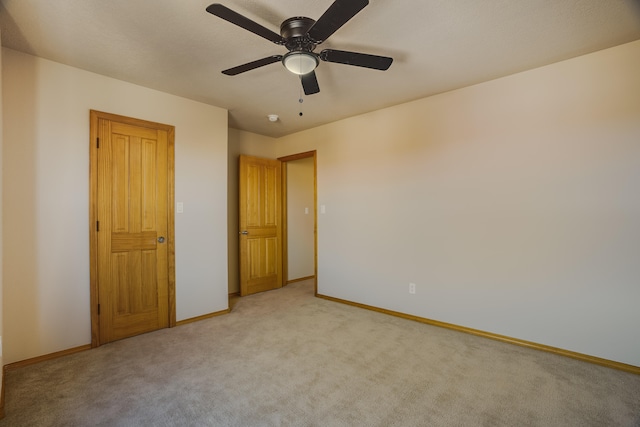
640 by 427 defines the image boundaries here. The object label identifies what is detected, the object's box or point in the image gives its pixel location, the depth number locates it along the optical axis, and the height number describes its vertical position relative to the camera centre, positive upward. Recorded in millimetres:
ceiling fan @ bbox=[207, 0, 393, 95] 1542 +1056
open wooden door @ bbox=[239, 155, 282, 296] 4453 -143
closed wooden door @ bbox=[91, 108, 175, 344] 2795 -88
